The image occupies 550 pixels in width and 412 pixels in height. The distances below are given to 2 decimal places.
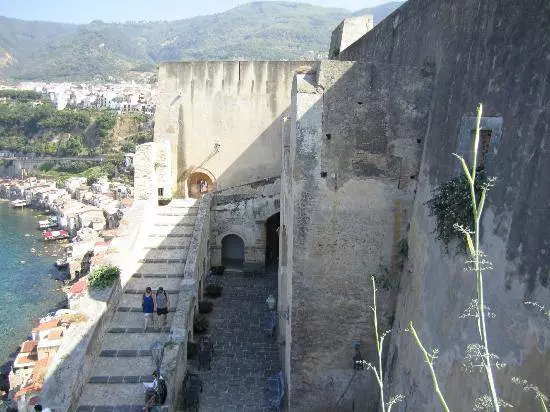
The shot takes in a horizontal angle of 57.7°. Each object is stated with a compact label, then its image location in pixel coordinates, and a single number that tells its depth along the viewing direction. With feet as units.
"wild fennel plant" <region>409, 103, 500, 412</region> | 8.21
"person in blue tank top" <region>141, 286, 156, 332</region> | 35.35
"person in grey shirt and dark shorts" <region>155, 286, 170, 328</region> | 35.19
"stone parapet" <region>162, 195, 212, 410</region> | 31.01
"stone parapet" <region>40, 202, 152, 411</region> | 27.43
